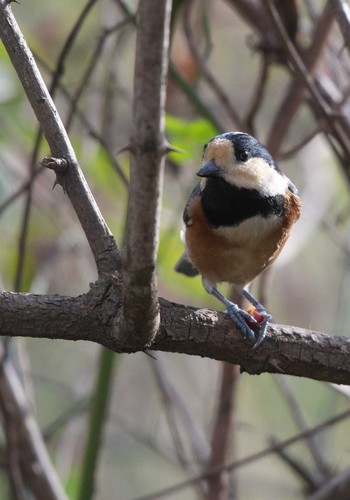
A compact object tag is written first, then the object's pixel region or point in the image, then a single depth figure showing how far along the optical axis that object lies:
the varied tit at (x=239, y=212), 4.94
